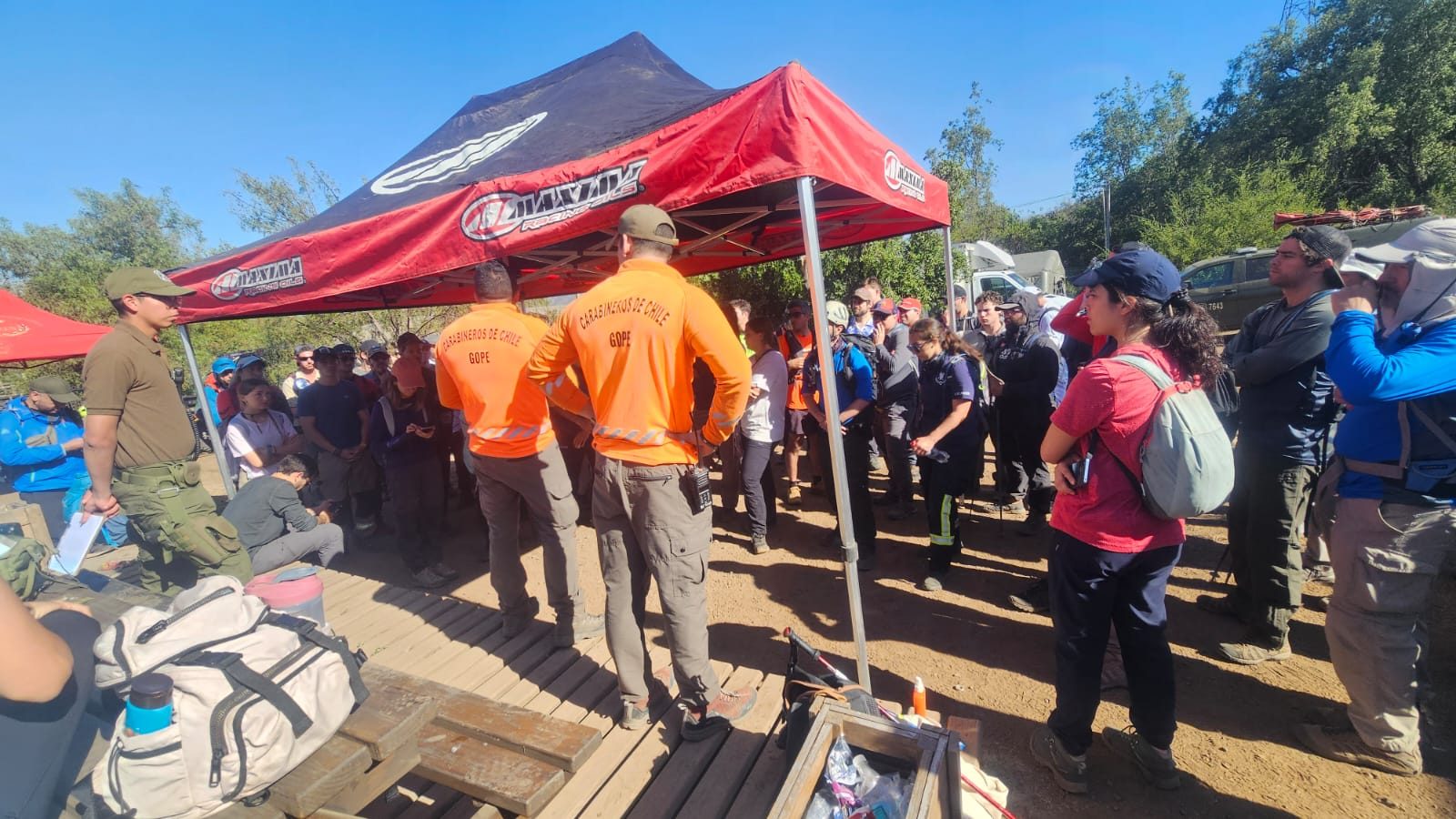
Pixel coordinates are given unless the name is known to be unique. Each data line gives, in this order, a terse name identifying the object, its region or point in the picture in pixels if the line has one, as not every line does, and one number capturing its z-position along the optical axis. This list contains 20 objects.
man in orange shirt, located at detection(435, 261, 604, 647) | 2.88
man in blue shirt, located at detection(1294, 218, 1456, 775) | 1.91
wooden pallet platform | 2.05
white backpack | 1.35
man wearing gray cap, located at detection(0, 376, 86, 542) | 4.96
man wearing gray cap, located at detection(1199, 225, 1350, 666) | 2.62
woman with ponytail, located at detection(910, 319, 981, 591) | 3.61
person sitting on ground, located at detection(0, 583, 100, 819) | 1.15
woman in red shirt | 1.87
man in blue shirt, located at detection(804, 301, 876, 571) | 4.07
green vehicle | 11.81
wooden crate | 1.43
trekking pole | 2.03
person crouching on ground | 3.94
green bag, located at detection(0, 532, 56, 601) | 2.21
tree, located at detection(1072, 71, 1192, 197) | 32.16
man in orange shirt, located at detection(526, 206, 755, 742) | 2.08
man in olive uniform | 2.94
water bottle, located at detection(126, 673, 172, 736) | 1.33
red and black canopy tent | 2.36
